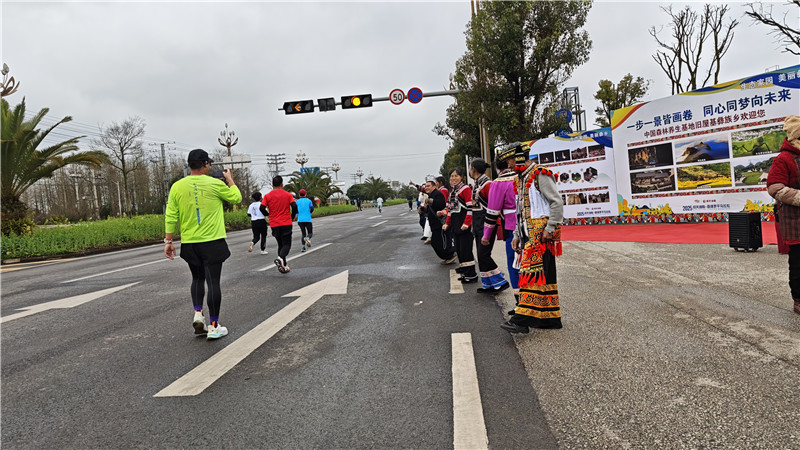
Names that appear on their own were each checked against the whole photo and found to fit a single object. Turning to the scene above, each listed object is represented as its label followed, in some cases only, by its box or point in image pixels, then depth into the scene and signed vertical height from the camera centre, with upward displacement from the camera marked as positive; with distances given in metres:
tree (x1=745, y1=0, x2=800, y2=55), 20.09 +6.73
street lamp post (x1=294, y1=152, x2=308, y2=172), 90.62 +12.36
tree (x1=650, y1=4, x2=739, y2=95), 28.17 +9.29
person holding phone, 4.61 +0.02
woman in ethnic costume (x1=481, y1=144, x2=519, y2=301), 5.35 -0.01
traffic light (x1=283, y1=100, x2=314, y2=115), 17.34 +4.39
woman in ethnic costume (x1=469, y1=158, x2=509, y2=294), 5.93 -0.52
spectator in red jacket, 4.45 -0.09
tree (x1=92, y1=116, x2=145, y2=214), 40.22 +8.46
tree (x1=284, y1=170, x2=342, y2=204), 54.22 +4.52
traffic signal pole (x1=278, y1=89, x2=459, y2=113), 17.05 +4.36
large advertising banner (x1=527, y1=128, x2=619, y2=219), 15.09 +0.96
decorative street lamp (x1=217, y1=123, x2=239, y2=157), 54.98 +10.61
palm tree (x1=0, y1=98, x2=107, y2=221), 15.64 +3.10
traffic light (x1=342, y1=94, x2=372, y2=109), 17.16 +4.36
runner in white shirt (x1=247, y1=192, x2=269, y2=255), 12.38 +0.10
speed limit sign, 17.09 +4.39
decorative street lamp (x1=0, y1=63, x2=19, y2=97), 16.06 +5.64
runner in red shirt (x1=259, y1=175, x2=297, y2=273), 9.03 +0.17
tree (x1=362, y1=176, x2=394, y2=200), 94.25 +5.84
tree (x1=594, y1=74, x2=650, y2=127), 28.83 +6.47
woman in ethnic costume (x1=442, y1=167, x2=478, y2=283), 6.86 -0.20
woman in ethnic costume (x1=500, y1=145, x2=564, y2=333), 4.19 -0.53
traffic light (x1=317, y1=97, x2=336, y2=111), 17.45 +4.45
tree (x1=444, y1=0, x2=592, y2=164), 17.08 +5.44
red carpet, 10.33 -1.11
